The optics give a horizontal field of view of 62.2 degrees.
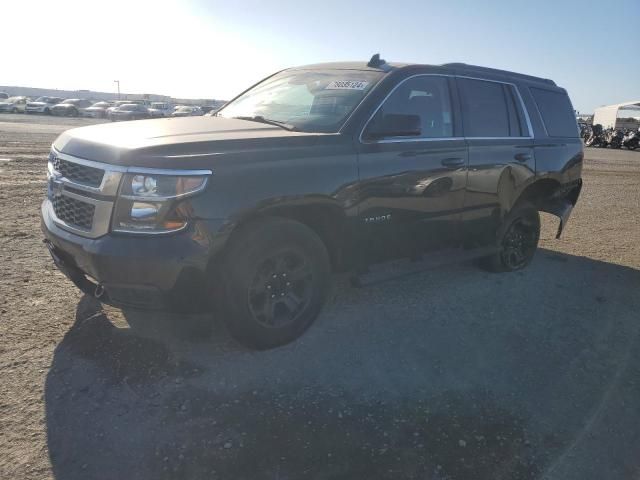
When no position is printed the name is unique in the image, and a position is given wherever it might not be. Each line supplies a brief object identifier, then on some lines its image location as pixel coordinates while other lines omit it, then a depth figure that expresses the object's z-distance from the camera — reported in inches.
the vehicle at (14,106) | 1936.5
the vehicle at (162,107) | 2201.5
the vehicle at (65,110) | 1844.2
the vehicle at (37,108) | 1862.7
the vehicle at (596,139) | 1528.1
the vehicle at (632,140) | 1407.7
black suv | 124.3
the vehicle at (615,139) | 1470.2
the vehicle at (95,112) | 1849.2
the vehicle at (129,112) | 1478.8
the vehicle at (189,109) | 1831.3
